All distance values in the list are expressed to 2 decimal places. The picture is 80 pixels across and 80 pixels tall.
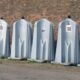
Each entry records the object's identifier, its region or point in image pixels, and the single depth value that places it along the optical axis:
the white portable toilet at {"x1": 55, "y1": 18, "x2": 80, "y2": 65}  12.33
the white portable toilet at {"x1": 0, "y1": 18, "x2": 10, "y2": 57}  13.90
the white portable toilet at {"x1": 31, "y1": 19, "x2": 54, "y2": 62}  12.84
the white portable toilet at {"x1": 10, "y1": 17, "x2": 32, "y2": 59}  13.38
